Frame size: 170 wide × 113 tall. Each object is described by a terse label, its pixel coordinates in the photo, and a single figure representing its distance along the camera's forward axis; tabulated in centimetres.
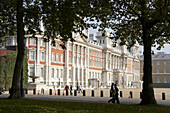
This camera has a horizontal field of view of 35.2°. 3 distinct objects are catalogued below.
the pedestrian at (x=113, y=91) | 1951
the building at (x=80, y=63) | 5847
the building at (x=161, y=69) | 12094
